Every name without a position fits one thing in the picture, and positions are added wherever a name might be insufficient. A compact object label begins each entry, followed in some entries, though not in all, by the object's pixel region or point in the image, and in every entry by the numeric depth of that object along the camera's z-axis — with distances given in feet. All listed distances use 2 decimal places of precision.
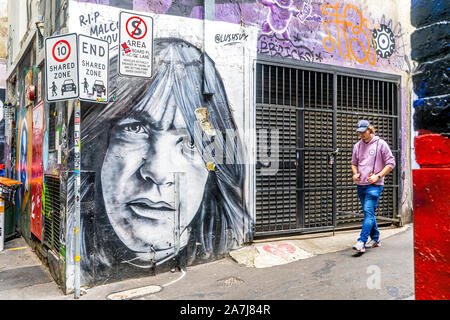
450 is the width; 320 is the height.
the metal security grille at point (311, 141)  19.69
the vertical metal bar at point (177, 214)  16.84
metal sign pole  14.17
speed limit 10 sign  13.82
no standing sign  15.94
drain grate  14.88
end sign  13.89
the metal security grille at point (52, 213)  16.56
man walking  16.55
